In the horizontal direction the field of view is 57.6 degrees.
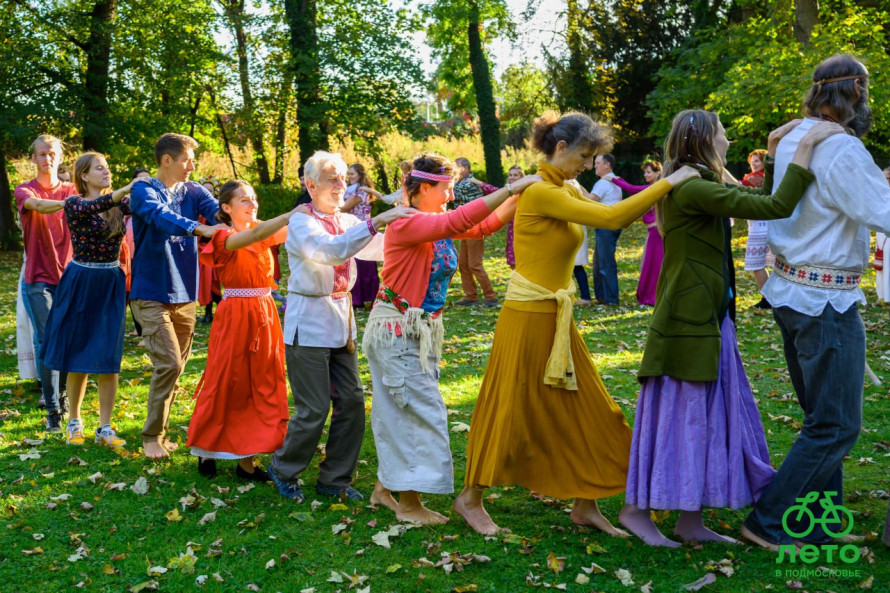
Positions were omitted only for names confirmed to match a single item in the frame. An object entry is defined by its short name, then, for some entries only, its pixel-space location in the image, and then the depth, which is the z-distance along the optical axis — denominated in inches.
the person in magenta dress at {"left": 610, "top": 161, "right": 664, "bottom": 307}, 438.0
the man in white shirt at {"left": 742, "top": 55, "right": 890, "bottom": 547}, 148.9
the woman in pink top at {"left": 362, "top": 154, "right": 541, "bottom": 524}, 175.0
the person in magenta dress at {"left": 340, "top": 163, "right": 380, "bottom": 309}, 432.5
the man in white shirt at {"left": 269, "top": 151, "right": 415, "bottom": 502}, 187.9
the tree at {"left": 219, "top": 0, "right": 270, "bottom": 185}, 852.1
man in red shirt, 268.7
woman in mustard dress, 165.6
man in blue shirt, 222.8
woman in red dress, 206.5
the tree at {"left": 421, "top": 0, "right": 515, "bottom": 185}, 965.8
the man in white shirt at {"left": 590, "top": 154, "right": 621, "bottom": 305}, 471.9
